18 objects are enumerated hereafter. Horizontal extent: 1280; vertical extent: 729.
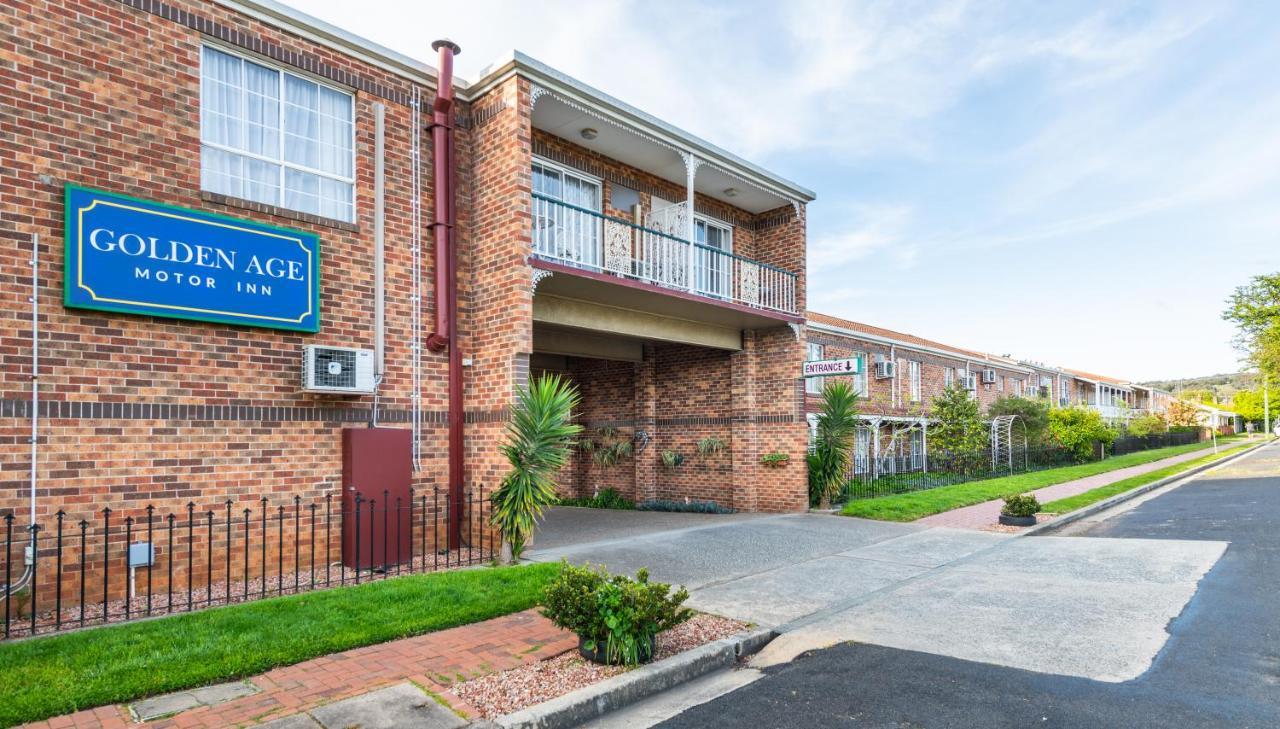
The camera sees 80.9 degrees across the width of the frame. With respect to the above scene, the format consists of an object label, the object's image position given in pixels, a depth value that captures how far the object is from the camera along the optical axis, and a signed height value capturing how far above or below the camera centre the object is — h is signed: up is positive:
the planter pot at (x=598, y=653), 5.39 -1.89
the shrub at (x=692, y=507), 15.08 -2.33
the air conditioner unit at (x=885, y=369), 26.89 +0.82
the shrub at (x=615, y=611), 5.30 -1.57
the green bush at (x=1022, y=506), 12.68 -1.96
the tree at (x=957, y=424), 20.86 -0.91
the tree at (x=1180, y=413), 50.69 -1.63
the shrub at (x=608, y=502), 16.63 -2.45
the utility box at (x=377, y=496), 8.90 -1.22
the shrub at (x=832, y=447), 14.81 -1.10
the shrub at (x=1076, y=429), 27.66 -1.44
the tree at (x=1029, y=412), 25.92 -0.73
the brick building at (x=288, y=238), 7.11 +1.99
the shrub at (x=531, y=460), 8.95 -0.80
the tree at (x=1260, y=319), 44.09 +4.28
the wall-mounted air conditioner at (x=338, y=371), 8.49 +0.29
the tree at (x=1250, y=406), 83.54 -1.90
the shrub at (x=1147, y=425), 39.22 -1.93
